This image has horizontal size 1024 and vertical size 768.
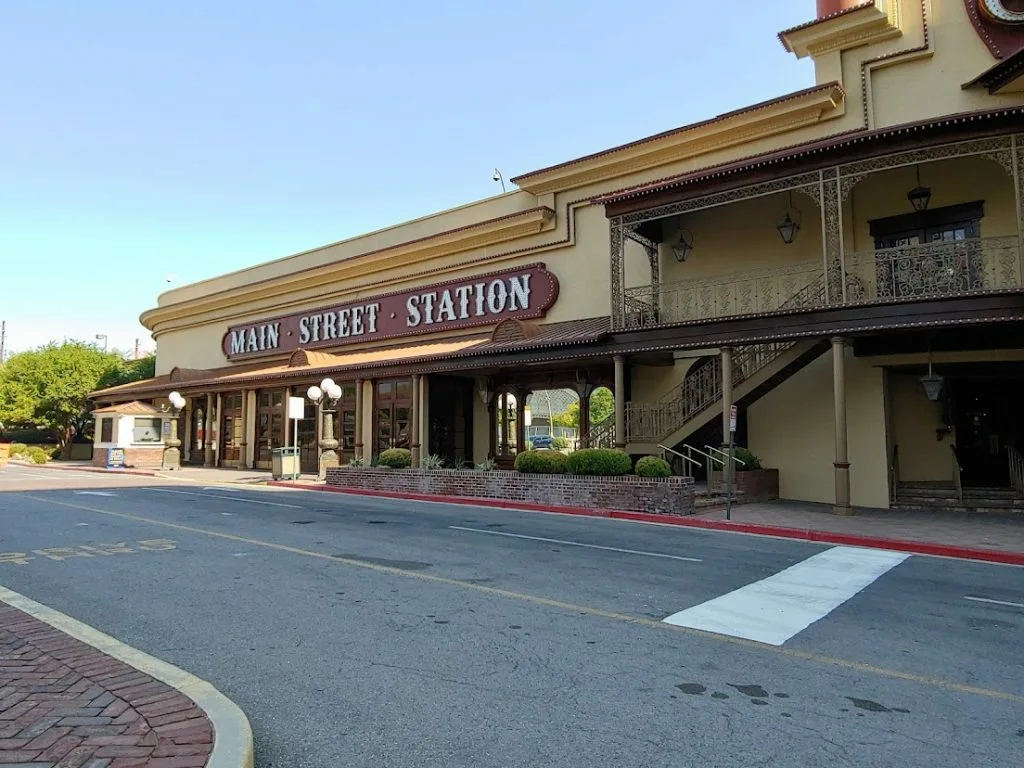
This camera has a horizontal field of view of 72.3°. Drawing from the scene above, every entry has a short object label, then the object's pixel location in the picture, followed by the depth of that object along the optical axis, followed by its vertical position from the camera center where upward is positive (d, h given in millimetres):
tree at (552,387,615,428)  47856 +1694
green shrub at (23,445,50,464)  34344 -842
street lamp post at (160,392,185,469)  28556 -422
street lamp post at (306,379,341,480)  22188 +144
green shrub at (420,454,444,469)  18906 -732
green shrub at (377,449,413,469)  19672 -645
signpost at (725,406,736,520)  12945 -787
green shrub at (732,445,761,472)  15820 -591
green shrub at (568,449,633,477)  15008 -619
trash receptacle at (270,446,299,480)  22516 -933
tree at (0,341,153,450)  39812 +3057
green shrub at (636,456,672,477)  14258 -695
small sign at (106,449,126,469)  29656 -839
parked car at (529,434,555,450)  32488 -360
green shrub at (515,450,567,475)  16031 -653
